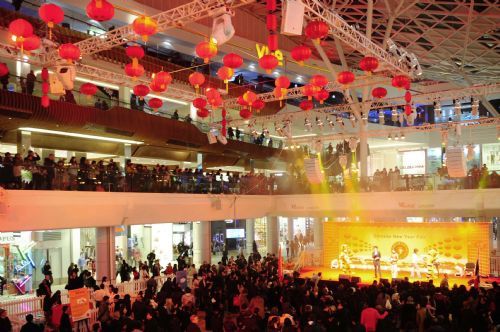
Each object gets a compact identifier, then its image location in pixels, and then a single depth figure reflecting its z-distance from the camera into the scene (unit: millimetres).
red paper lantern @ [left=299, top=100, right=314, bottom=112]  17812
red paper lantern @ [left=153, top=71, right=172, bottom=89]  13539
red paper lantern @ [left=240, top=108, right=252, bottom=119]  18562
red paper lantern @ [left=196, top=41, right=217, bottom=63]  11023
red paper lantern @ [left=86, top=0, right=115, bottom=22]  9125
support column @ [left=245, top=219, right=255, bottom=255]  32344
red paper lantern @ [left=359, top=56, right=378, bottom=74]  13234
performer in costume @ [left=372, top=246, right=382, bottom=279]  21058
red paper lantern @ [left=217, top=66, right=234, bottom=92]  12984
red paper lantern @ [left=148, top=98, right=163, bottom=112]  16000
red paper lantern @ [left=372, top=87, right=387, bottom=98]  16531
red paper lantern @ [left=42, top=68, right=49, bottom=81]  14633
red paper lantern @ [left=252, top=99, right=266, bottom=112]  16469
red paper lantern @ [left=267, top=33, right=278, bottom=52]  9336
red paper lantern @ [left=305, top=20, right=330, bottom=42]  10500
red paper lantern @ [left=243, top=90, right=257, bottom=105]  15445
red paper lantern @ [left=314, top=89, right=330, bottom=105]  16144
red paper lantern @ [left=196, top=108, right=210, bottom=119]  17409
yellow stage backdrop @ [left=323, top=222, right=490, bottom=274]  21359
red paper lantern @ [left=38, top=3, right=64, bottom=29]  10052
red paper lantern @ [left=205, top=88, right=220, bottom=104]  14836
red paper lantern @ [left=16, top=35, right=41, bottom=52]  11719
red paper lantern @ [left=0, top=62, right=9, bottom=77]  13266
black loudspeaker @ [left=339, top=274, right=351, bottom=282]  16595
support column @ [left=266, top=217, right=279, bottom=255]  27828
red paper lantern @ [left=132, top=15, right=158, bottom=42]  10648
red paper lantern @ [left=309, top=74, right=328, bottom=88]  14672
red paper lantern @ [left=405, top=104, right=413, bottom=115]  18977
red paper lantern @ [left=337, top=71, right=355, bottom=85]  13945
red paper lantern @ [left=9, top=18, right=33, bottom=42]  10773
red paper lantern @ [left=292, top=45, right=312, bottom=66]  11234
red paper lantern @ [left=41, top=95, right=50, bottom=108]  14094
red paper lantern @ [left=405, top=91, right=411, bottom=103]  17639
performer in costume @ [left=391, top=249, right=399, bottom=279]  21188
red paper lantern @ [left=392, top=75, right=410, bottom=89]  14797
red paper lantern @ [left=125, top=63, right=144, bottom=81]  12977
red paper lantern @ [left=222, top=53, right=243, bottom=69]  11289
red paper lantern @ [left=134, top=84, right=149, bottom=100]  14609
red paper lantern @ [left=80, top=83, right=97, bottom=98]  15305
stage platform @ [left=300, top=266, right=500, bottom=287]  20188
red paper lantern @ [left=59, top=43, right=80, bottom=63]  11643
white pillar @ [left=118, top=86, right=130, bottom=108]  23922
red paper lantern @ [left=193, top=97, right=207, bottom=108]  16250
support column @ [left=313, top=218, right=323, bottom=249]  28644
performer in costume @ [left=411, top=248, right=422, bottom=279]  20991
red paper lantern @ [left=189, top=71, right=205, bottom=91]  13609
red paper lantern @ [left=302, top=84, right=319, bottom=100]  15539
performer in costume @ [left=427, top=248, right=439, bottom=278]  21484
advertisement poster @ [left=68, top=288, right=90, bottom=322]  13227
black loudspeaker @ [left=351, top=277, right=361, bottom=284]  17141
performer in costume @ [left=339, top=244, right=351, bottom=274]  23542
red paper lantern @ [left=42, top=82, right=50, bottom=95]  14395
